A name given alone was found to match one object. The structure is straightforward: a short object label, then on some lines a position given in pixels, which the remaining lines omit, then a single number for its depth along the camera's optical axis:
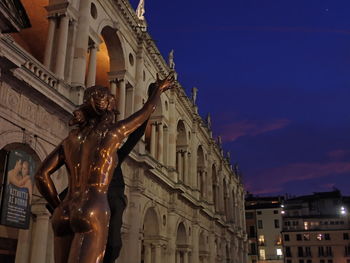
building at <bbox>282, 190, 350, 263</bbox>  61.00
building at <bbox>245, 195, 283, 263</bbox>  65.50
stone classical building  12.49
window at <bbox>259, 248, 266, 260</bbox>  66.11
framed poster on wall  11.66
